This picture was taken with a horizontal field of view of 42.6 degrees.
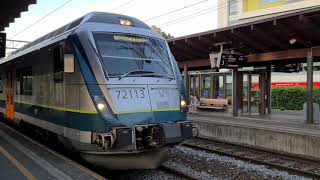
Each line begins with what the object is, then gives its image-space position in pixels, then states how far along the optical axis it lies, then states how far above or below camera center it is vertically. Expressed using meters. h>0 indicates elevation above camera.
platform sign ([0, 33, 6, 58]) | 17.03 +1.77
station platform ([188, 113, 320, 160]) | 11.32 -1.50
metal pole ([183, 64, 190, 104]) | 20.62 +0.53
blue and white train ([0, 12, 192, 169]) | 7.19 -0.15
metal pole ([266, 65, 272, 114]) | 19.16 -0.17
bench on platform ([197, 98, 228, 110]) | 20.16 -0.97
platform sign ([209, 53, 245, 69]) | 16.33 +0.98
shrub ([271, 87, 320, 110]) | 29.81 -0.95
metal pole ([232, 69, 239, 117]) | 17.56 -0.33
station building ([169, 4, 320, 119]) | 13.55 +1.17
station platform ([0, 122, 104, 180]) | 6.52 -1.42
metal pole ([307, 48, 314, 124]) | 14.03 +0.05
